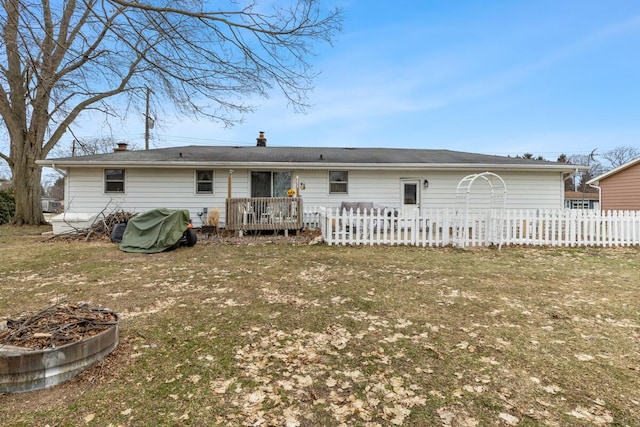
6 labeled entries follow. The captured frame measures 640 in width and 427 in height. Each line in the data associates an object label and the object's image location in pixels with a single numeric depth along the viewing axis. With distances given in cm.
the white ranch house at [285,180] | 1133
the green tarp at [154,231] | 770
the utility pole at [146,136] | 2050
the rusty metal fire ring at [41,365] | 219
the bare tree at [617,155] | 4688
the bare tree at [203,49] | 429
